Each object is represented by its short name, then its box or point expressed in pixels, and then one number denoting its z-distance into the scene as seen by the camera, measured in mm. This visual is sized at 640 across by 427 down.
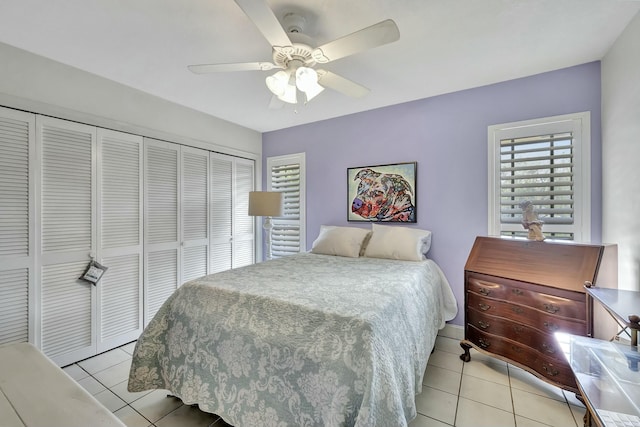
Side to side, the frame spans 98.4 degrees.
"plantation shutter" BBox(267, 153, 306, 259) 3816
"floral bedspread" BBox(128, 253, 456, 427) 1170
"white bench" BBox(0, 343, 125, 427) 636
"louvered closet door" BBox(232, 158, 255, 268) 3781
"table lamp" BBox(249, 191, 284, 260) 3420
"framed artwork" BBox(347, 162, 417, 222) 3018
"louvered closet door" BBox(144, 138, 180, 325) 2842
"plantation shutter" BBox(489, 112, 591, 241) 2242
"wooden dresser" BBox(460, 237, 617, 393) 1677
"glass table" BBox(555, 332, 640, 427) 1017
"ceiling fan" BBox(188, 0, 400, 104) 1294
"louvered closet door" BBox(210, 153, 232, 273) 3486
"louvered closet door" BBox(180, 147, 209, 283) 3172
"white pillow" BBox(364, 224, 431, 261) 2645
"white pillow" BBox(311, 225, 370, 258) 2908
